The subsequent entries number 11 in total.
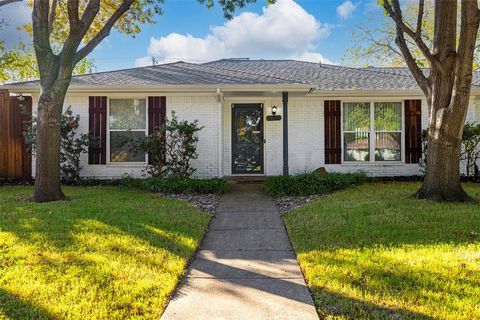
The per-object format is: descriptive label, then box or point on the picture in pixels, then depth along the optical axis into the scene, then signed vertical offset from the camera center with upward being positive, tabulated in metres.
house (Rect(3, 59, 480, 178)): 10.11 +1.05
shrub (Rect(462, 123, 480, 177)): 9.48 +0.08
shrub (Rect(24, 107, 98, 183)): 9.77 +0.22
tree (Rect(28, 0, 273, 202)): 7.30 +1.60
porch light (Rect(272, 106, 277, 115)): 10.88 +1.25
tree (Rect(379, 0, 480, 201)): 6.54 +0.91
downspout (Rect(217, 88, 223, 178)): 10.25 +0.71
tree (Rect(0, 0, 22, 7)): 8.59 +3.62
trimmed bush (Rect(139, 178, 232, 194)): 8.80 -0.83
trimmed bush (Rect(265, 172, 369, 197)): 8.55 -0.79
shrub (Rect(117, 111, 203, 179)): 9.36 +0.14
